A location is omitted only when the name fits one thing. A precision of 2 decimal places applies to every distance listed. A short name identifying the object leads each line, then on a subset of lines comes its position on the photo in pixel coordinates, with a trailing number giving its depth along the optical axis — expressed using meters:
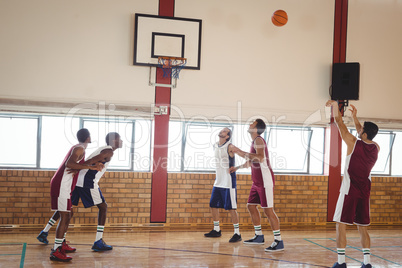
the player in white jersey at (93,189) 5.25
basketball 6.63
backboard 6.90
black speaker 7.46
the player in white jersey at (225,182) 6.16
